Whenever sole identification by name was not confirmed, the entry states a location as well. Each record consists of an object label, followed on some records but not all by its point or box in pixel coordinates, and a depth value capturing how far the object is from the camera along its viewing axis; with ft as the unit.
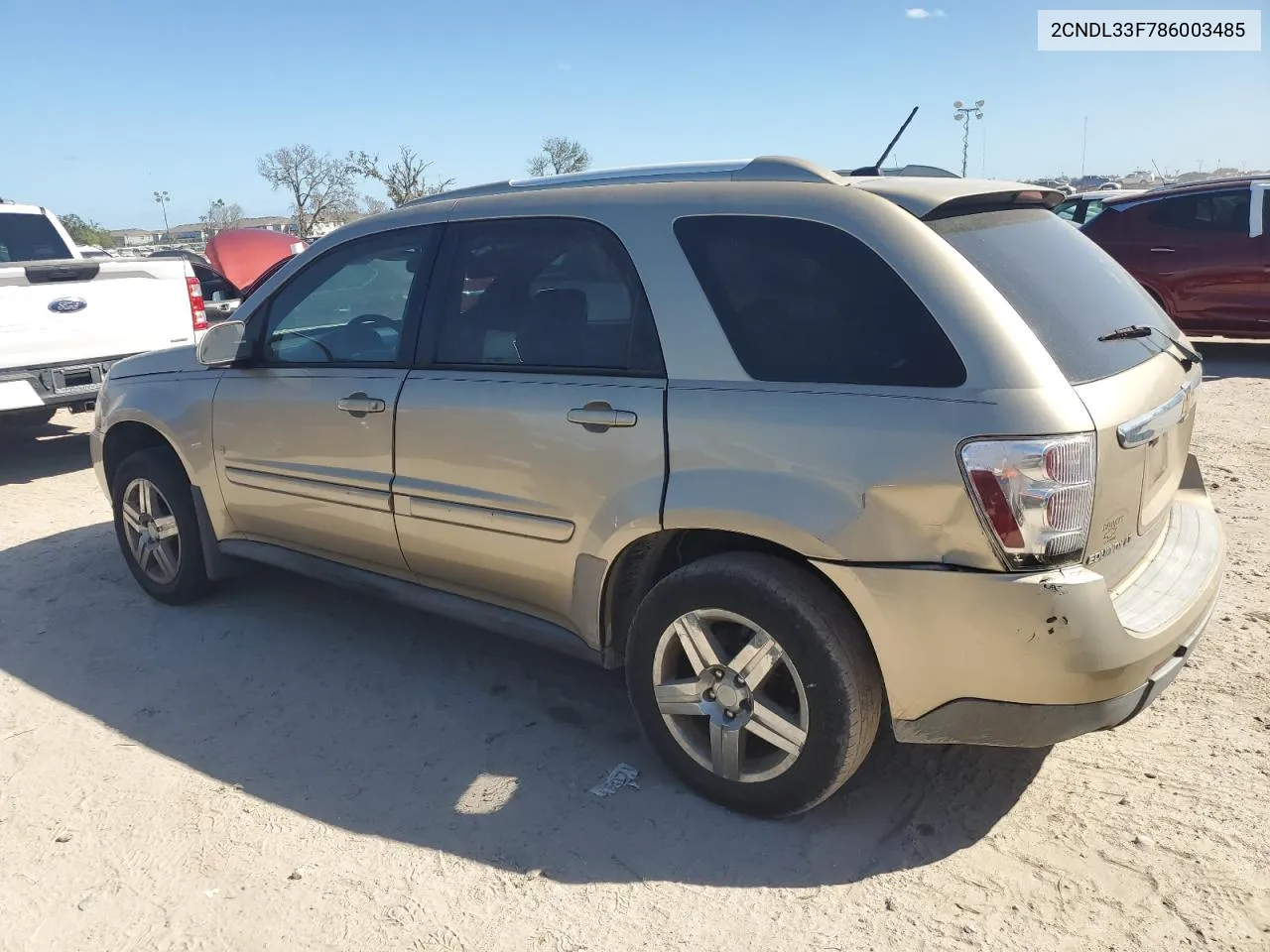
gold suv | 7.95
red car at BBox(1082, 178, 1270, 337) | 31.35
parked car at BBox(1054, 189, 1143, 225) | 41.01
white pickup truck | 22.39
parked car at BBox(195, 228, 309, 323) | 47.50
